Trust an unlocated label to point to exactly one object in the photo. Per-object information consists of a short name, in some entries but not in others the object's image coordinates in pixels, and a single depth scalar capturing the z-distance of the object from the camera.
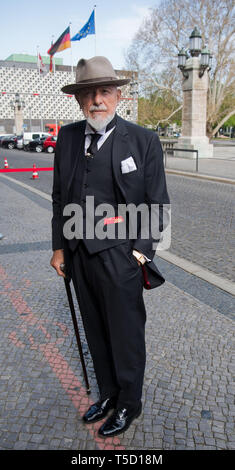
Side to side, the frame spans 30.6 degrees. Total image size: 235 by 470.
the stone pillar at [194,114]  21.91
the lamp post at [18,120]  54.72
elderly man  2.12
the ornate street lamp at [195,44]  19.86
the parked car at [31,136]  36.94
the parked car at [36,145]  33.13
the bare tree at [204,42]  30.25
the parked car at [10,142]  39.12
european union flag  25.42
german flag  27.97
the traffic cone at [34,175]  13.83
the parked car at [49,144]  32.41
